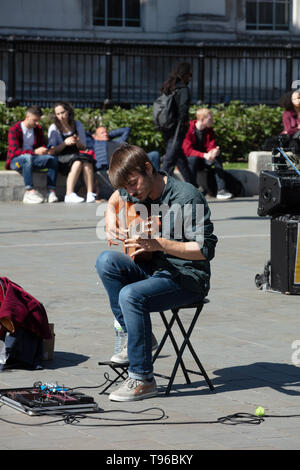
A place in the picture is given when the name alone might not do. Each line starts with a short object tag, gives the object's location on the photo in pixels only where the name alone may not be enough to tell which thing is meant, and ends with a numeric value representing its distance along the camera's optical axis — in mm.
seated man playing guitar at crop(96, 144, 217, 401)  11953
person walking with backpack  31000
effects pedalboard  11234
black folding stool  12148
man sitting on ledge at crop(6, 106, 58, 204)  32656
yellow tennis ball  11195
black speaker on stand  18453
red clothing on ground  13289
